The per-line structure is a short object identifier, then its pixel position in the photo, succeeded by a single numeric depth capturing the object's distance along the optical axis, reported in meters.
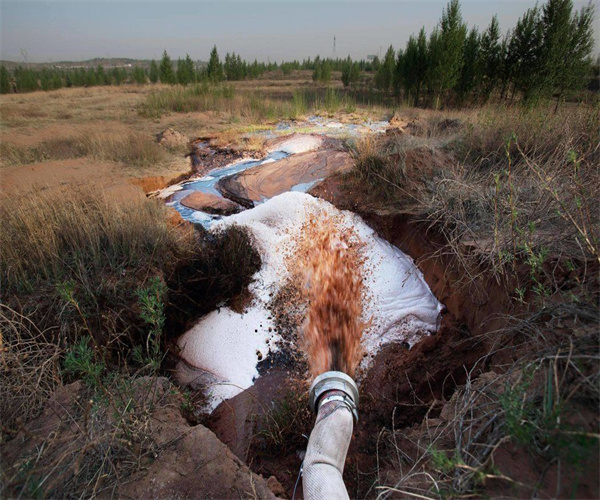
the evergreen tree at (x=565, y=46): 12.86
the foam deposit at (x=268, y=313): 3.59
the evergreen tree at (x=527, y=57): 13.86
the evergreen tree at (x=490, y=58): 16.19
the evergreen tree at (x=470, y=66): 17.03
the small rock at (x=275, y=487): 2.19
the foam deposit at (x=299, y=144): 9.80
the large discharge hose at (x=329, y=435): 1.70
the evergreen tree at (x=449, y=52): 16.11
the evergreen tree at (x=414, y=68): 19.02
